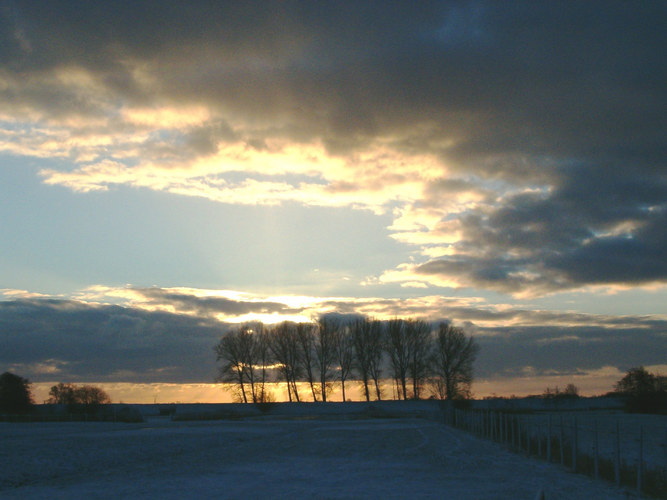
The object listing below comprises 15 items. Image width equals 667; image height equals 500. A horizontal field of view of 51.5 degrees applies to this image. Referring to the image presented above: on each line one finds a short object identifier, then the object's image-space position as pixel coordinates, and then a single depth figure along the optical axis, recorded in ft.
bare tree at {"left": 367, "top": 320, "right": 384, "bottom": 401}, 375.66
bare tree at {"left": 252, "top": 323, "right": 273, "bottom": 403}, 366.65
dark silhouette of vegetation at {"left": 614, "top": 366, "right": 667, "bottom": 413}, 350.23
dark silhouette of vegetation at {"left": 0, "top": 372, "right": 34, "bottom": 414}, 363.56
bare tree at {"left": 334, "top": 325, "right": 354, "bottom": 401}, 379.80
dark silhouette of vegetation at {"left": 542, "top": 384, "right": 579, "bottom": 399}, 443.32
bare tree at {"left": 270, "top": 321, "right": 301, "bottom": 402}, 382.01
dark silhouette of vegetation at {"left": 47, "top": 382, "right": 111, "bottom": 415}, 438.81
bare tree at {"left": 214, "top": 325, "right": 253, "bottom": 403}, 372.58
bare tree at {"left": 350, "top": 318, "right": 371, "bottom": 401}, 375.86
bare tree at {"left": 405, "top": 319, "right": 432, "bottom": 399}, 364.11
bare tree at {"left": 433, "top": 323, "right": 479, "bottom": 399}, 356.59
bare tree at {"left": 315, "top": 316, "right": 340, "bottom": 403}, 379.72
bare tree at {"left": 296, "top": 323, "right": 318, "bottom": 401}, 380.99
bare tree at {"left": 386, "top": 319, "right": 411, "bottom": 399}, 369.50
